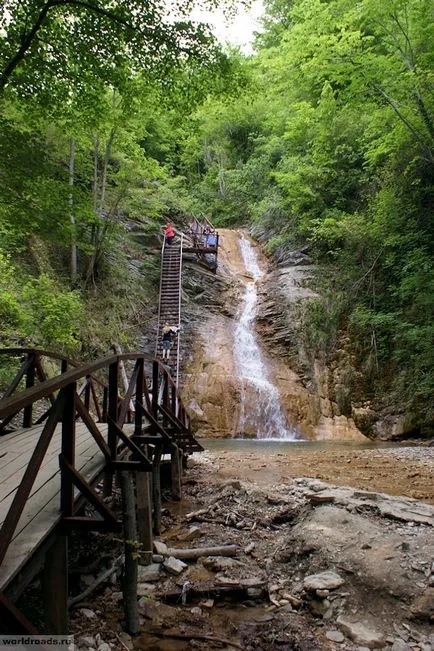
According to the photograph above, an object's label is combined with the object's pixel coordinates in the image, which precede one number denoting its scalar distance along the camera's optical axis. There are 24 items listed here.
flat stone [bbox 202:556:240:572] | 4.24
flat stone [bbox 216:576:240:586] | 3.83
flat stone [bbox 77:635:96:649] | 2.88
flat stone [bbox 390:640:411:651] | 2.90
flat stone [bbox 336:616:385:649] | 2.98
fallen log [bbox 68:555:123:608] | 3.39
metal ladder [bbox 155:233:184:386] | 15.60
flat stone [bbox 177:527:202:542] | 5.08
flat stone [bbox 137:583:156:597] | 3.81
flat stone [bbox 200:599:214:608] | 3.62
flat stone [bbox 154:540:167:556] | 4.56
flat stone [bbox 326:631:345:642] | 3.08
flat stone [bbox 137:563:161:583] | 4.06
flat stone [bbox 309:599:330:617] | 3.39
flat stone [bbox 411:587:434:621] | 3.18
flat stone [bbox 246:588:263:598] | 3.71
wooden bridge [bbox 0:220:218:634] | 2.04
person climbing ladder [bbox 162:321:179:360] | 15.07
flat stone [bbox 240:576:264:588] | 3.78
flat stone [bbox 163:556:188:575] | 4.21
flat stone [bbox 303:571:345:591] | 3.60
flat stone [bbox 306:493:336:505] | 5.40
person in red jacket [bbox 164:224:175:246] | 20.02
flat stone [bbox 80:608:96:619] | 3.31
